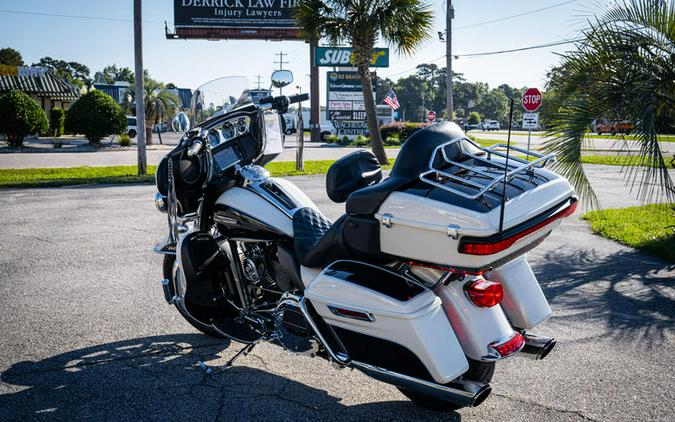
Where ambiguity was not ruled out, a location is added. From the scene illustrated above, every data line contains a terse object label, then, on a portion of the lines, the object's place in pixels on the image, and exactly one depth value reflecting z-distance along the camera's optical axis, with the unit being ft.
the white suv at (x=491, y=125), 250.08
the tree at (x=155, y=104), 129.70
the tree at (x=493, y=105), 264.93
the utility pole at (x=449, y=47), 99.91
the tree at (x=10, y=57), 290.60
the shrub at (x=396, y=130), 124.88
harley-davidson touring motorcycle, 9.47
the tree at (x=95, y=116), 104.53
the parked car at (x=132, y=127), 159.02
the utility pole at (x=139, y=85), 56.39
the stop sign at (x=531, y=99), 89.56
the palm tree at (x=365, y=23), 61.46
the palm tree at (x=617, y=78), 23.84
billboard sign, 124.47
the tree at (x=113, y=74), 352.20
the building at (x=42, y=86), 147.04
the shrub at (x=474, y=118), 255.09
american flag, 96.94
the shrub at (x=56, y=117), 135.85
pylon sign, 135.99
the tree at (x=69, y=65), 424.46
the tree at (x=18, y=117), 93.66
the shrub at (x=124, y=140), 116.78
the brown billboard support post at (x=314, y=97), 142.05
